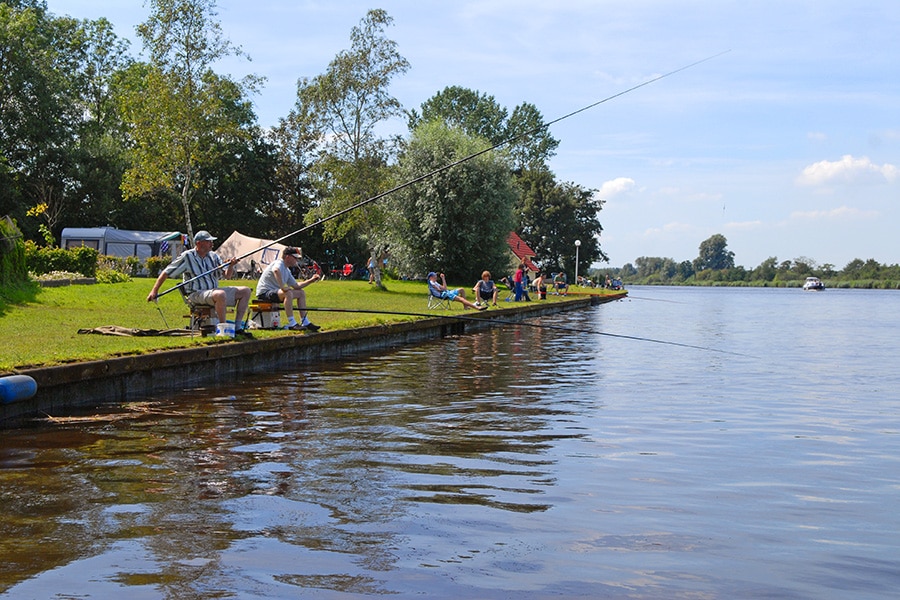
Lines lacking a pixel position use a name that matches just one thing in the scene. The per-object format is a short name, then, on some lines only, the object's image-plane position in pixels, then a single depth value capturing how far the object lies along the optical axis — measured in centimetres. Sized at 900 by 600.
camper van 4997
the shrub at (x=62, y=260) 2776
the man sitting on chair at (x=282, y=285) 1513
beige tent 4641
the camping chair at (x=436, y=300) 2719
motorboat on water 11969
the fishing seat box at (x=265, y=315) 1537
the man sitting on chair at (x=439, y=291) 2684
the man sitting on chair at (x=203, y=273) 1294
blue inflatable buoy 805
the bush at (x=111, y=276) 2926
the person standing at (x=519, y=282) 3782
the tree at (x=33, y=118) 4859
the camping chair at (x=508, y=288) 3962
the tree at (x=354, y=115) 4047
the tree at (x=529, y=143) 8350
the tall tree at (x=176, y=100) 3594
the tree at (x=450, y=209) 4706
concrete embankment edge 902
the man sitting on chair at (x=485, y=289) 2964
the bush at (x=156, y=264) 4157
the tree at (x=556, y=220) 8550
